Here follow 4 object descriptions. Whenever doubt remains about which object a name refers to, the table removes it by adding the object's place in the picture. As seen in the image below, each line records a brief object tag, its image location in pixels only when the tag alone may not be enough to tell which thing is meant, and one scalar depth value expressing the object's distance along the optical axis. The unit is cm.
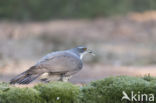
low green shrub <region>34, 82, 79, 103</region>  1140
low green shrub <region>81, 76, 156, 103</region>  1159
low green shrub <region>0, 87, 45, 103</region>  1118
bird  1494
